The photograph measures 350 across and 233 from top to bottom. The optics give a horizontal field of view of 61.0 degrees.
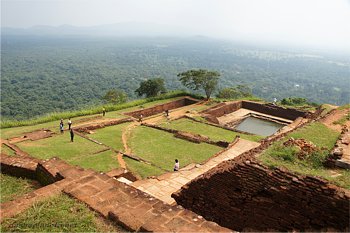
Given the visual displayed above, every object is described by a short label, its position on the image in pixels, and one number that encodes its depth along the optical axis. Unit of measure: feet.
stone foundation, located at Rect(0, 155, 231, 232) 15.97
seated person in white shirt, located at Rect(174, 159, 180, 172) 39.04
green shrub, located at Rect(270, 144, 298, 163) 23.22
